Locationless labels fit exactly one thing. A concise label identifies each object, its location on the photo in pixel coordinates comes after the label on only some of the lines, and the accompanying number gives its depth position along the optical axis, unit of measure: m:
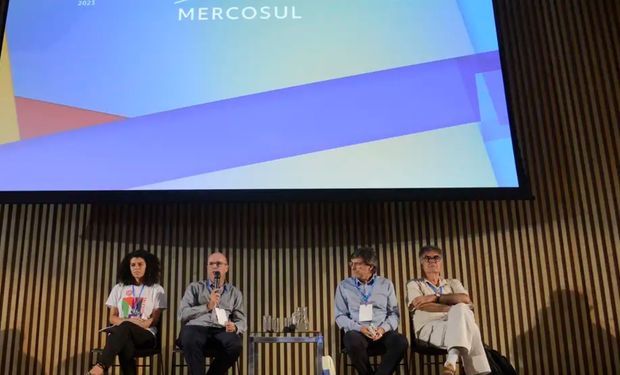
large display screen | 4.70
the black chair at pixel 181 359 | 4.20
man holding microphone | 4.09
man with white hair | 3.90
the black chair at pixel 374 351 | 4.15
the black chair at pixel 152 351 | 4.22
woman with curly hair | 4.12
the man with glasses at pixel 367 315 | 4.02
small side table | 3.97
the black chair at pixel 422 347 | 4.13
